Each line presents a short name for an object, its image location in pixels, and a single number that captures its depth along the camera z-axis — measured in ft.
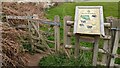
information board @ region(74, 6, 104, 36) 4.47
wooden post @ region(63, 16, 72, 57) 5.10
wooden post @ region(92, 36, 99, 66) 4.64
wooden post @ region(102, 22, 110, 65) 4.95
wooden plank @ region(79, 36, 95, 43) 4.83
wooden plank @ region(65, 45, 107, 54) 4.97
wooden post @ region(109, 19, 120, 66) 4.58
